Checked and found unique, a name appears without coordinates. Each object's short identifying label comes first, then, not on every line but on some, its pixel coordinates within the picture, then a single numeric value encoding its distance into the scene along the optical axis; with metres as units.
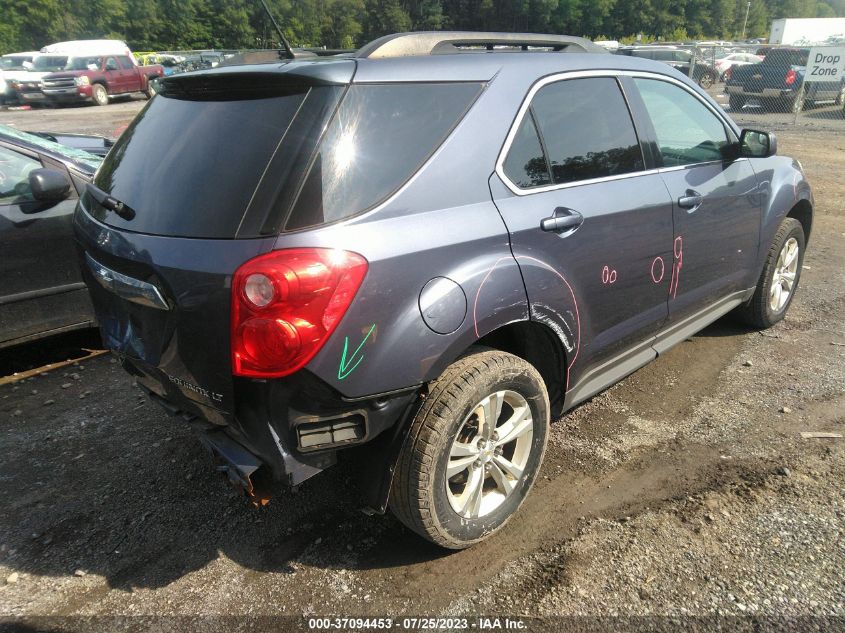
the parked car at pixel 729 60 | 27.70
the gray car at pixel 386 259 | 2.08
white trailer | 46.38
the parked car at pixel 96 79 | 23.42
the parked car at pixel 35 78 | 23.28
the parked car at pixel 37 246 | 3.95
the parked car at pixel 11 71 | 23.59
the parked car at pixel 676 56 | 22.78
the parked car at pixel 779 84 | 17.14
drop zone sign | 14.72
